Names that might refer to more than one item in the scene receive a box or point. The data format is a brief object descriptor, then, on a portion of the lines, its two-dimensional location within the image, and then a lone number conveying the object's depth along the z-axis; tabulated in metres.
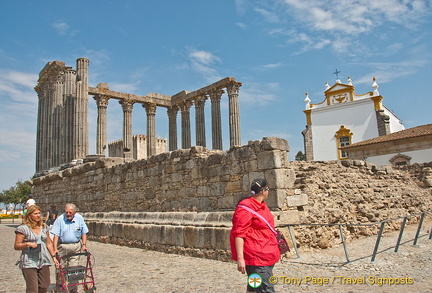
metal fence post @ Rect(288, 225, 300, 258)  6.38
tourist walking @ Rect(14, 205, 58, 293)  4.09
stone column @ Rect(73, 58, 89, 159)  19.58
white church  30.77
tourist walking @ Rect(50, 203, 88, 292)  4.93
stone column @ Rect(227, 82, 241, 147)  22.28
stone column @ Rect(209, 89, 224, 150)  23.56
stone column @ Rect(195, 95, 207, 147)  24.84
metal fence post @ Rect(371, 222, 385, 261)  5.50
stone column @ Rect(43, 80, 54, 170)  22.44
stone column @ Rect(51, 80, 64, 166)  21.55
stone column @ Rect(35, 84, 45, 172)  24.36
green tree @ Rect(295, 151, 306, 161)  57.46
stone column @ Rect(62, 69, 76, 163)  19.83
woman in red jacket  3.12
